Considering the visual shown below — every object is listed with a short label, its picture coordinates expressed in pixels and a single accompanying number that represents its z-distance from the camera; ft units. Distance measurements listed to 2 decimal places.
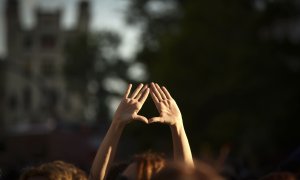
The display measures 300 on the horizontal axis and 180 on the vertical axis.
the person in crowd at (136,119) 17.46
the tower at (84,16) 343.67
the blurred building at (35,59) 333.42
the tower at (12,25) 338.77
